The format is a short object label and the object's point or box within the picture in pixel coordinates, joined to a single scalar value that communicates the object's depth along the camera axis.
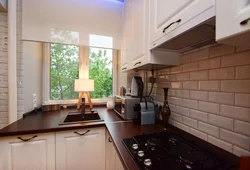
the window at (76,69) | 2.00
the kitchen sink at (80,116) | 1.61
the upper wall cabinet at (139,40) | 1.01
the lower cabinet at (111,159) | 0.85
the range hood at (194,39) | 0.61
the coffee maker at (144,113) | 1.19
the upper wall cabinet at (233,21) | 0.38
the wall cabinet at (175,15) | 0.54
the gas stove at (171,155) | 0.58
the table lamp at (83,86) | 1.81
